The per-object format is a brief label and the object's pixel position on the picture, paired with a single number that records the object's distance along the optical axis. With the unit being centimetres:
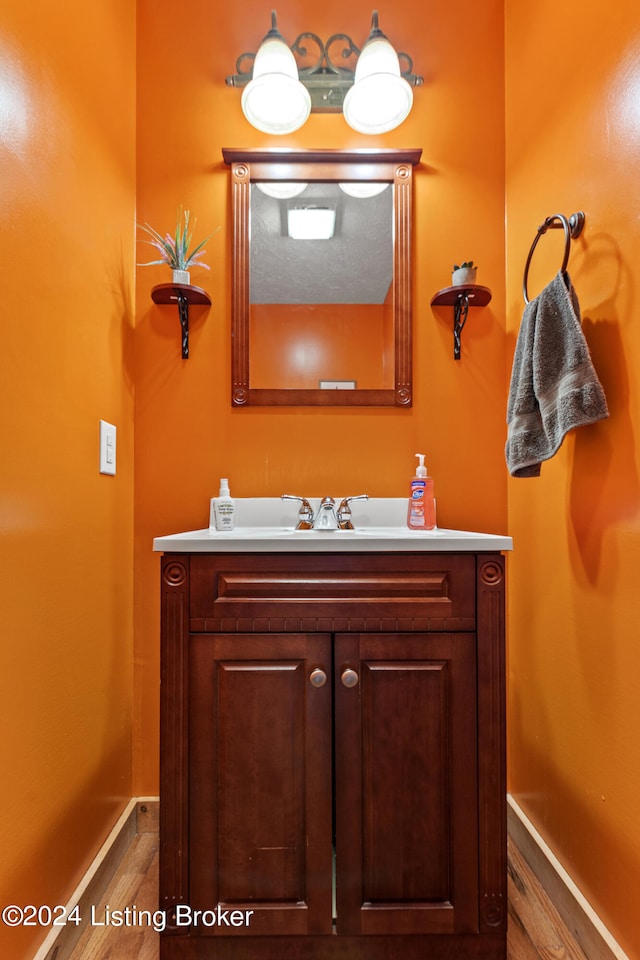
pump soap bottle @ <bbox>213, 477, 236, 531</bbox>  132
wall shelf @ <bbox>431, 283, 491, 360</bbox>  139
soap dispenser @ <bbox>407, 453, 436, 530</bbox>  134
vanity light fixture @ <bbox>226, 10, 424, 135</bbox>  134
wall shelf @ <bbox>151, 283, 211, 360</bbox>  137
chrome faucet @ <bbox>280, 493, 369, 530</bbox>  129
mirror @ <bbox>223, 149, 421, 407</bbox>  146
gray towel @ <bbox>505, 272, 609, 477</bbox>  97
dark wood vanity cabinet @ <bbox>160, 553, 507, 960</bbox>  95
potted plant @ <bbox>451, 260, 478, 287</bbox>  138
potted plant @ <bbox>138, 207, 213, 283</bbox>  139
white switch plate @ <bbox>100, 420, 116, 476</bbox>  125
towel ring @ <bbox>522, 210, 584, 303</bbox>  104
